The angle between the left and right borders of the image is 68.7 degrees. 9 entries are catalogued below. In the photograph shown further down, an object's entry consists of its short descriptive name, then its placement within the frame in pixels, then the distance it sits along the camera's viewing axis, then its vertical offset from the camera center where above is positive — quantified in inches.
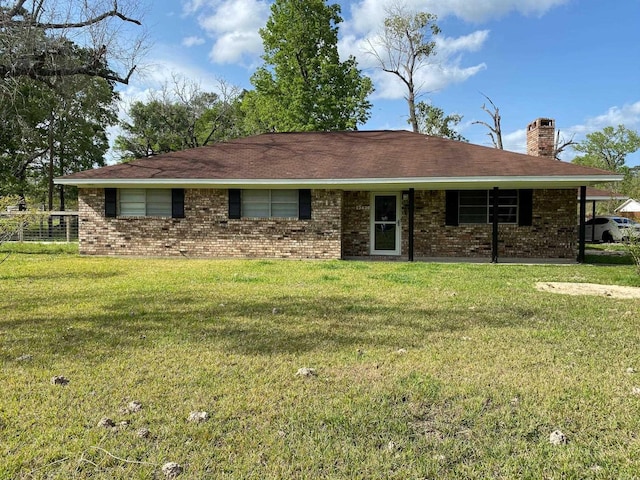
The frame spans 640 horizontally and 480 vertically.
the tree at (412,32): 1214.3 +499.8
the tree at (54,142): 1131.3 +224.6
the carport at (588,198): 471.2 +36.6
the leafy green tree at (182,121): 1395.2 +316.2
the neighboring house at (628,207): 1673.2 +69.9
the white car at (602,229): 887.1 -6.8
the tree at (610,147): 2571.4 +438.0
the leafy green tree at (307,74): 1090.7 +359.7
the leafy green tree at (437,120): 1331.2 +306.5
